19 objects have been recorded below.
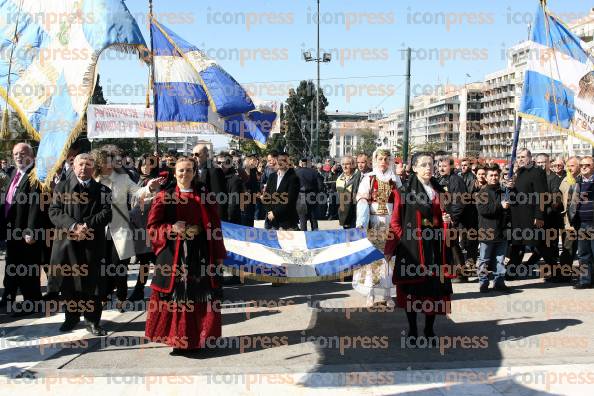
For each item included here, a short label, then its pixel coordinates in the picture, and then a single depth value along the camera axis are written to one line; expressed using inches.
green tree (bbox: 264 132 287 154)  2396.4
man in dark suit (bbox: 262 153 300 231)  390.6
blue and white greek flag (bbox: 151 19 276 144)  343.0
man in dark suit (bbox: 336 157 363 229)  401.7
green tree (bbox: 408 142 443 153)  5083.7
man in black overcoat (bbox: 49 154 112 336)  258.3
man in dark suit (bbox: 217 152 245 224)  392.2
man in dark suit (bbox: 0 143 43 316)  305.0
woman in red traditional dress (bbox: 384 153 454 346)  249.1
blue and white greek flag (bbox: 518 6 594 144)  358.3
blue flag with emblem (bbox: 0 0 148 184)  230.5
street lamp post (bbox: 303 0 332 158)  1407.5
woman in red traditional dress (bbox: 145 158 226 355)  233.9
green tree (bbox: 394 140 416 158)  5270.7
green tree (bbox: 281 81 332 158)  2659.9
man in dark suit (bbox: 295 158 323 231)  534.9
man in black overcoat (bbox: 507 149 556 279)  386.0
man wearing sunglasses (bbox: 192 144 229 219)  346.6
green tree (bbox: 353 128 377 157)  4665.6
